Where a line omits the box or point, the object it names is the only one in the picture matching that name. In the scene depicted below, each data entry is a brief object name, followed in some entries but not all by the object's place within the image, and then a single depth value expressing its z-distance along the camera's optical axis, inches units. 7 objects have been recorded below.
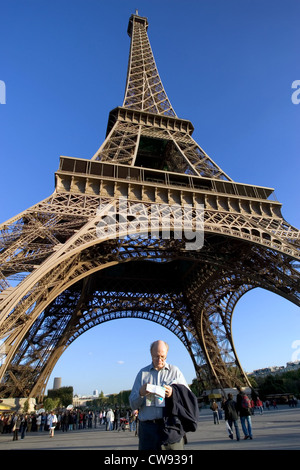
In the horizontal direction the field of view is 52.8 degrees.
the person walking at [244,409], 274.8
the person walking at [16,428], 488.3
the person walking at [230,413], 286.4
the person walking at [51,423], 521.4
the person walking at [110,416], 623.5
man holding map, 88.5
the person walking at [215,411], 532.7
